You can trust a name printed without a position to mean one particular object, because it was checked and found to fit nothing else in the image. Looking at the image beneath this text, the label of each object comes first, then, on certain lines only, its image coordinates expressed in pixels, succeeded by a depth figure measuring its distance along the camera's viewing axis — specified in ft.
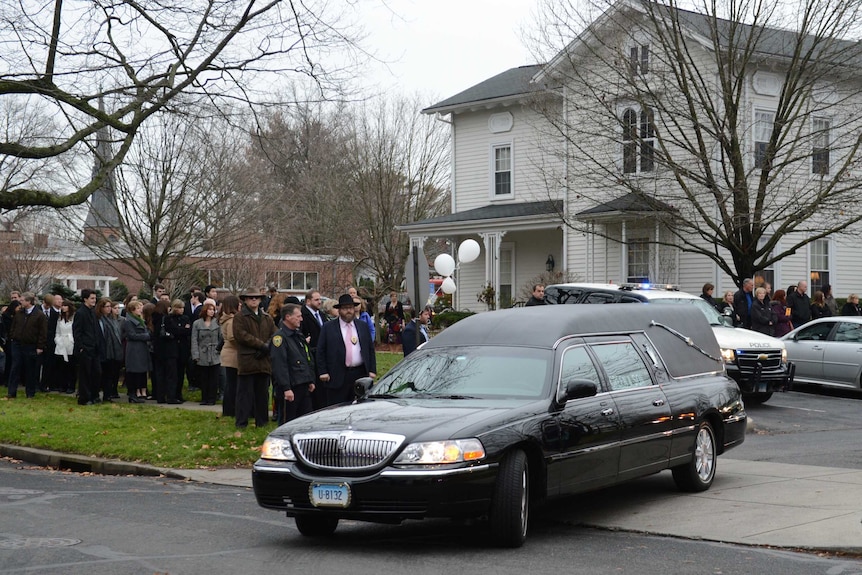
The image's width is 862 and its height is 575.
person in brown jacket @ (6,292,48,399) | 68.39
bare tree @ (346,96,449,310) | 143.43
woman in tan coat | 52.42
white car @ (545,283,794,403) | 59.98
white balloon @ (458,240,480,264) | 96.65
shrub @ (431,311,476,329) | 114.83
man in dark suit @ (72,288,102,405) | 61.46
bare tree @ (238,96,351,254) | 151.43
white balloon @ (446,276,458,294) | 102.20
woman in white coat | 68.39
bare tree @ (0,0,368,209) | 54.29
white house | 85.40
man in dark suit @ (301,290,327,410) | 52.29
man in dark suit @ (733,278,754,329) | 74.59
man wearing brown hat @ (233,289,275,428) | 48.26
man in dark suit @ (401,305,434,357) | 53.63
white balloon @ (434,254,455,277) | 91.15
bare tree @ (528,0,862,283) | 82.12
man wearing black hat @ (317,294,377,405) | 44.60
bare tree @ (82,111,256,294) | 108.88
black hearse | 25.71
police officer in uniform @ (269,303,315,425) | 44.09
